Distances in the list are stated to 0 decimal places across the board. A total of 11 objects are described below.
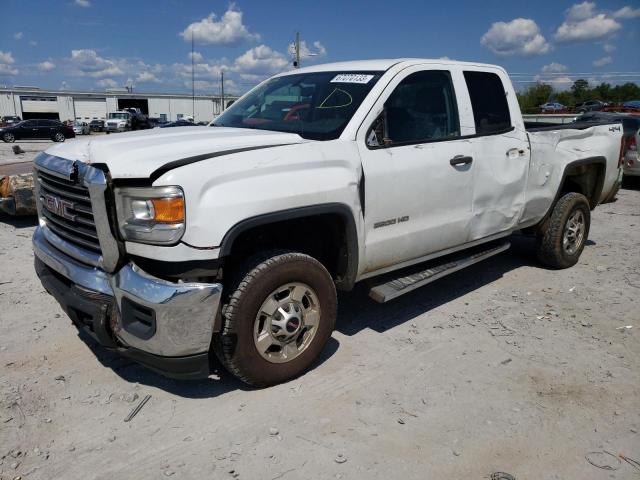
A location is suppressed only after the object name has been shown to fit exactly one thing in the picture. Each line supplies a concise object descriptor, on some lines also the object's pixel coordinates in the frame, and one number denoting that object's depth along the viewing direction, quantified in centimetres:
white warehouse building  6881
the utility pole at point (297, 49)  2813
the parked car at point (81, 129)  4519
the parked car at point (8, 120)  4460
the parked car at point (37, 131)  3111
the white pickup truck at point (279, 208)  264
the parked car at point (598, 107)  2894
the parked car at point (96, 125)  4694
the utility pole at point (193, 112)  7338
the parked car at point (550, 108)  4384
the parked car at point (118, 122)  4388
